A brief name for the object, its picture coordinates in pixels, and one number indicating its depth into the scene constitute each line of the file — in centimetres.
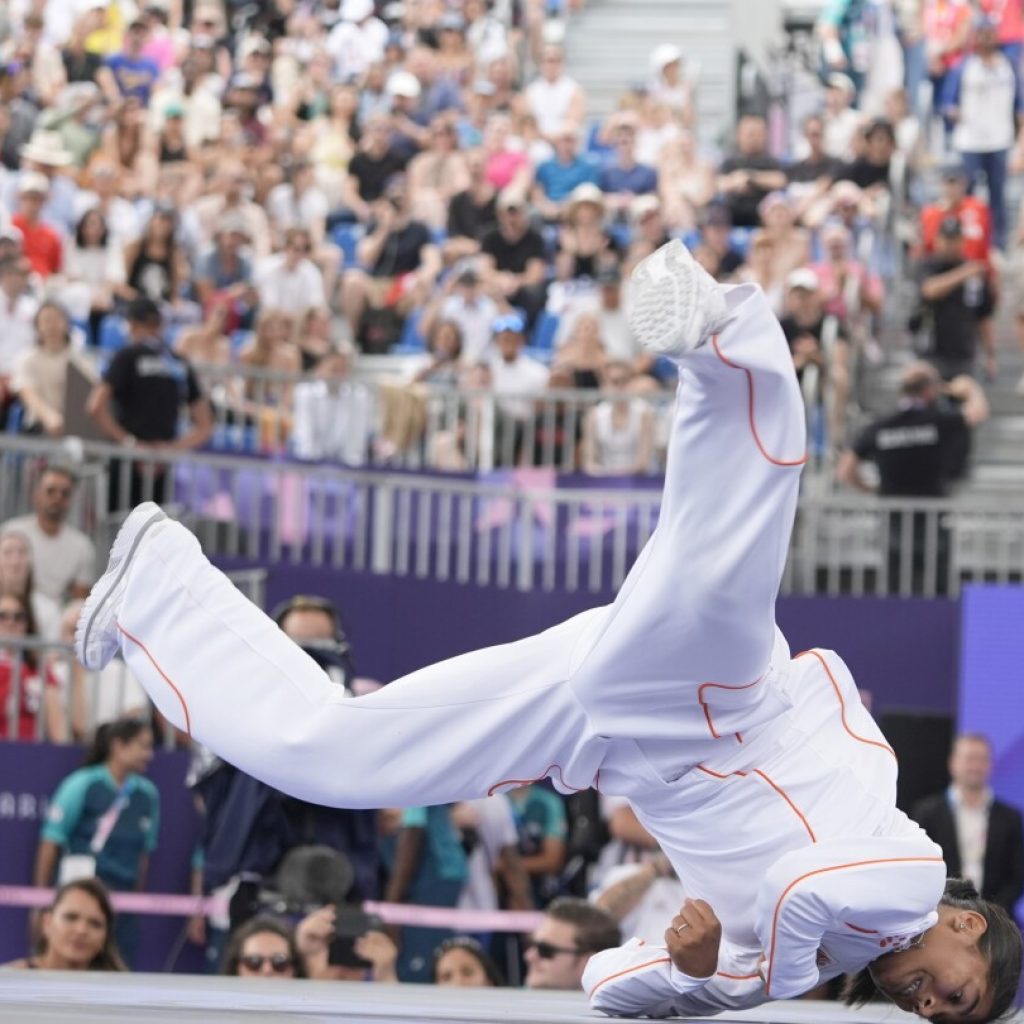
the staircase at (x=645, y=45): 1953
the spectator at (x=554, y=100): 1747
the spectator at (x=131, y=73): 1730
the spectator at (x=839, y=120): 1644
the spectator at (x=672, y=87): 1742
